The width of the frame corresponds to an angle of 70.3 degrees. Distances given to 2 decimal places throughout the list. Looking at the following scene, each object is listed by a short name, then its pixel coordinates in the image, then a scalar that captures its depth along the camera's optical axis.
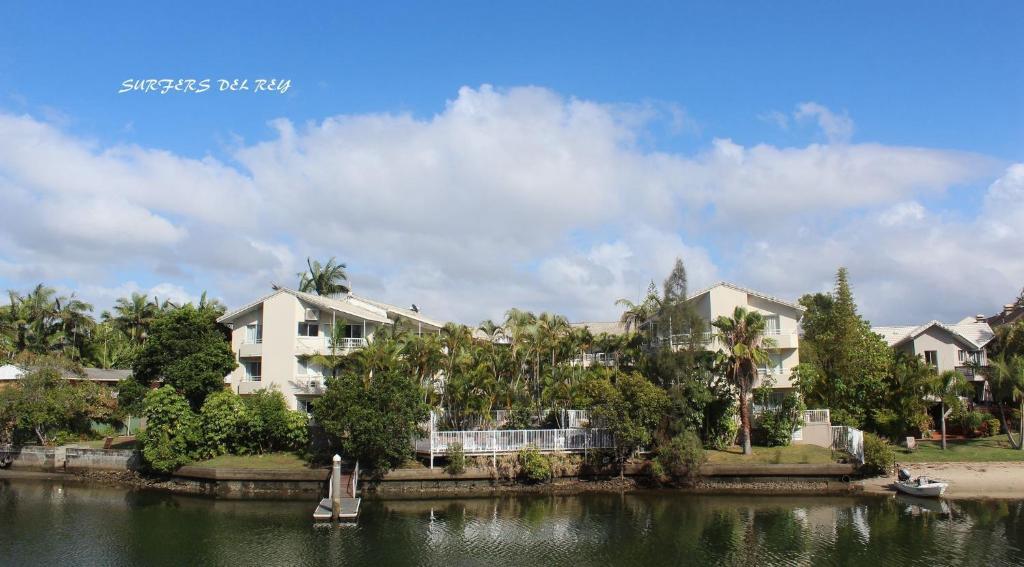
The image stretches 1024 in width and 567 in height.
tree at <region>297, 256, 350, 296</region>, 66.56
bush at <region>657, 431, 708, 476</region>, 36.84
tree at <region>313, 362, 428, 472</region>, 35.84
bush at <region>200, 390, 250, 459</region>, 39.81
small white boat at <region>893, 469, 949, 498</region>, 34.59
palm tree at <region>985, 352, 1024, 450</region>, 41.12
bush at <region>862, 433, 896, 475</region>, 37.09
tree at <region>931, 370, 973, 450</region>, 41.75
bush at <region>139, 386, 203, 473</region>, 39.16
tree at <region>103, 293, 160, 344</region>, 67.75
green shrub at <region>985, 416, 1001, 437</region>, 46.03
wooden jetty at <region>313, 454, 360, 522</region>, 31.22
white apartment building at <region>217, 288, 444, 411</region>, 45.53
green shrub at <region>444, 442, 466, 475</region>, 37.72
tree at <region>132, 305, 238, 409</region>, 43.09
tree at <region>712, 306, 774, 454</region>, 38.53
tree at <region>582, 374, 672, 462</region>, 36.81
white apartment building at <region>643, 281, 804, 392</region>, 43.94
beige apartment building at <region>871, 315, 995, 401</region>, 55.94
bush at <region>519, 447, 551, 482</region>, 37.72
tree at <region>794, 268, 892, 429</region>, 43.78
